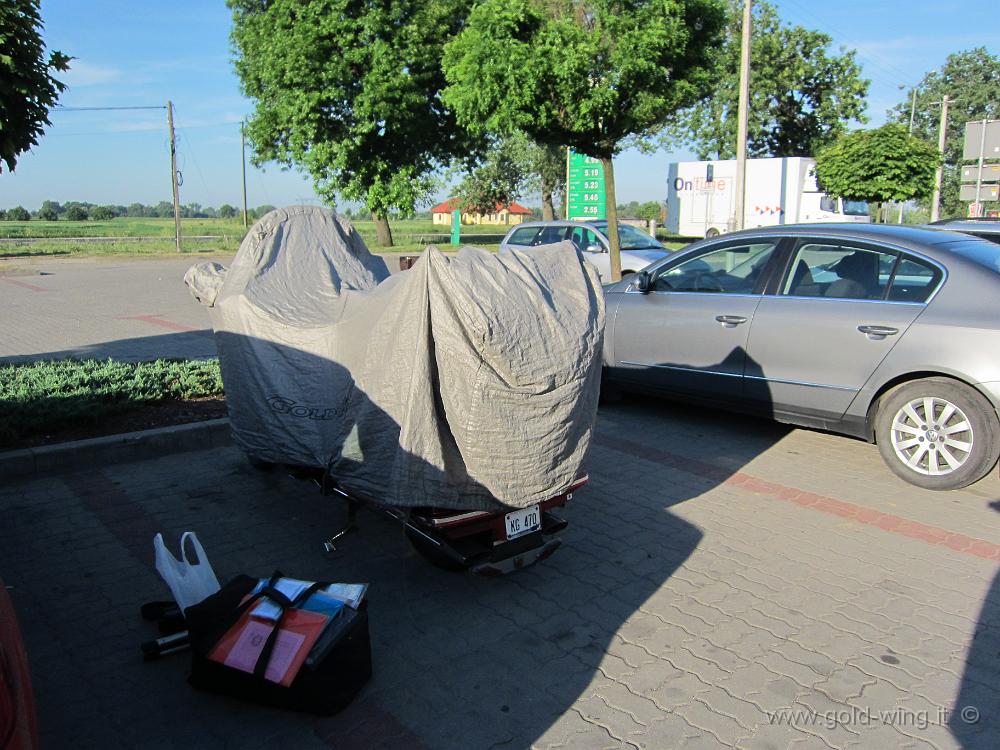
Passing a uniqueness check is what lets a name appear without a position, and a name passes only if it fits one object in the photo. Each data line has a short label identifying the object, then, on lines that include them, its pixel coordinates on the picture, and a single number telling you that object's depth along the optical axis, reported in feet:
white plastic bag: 11.96
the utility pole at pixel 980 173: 70.44
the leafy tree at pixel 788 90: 134.31
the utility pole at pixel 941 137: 124.67
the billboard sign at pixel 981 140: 70.03
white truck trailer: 106.01
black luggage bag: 10.16
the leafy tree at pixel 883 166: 64.59
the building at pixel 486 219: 211.84
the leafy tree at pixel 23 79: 17.12
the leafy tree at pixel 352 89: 94.22
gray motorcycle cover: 11.74
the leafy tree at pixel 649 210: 253.22
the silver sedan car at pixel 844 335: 18.13
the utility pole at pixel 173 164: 123.55
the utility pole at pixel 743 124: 60.85
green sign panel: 90.27
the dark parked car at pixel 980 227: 30.60
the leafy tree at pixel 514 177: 160.15
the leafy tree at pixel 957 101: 200.64
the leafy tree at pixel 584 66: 49.26
